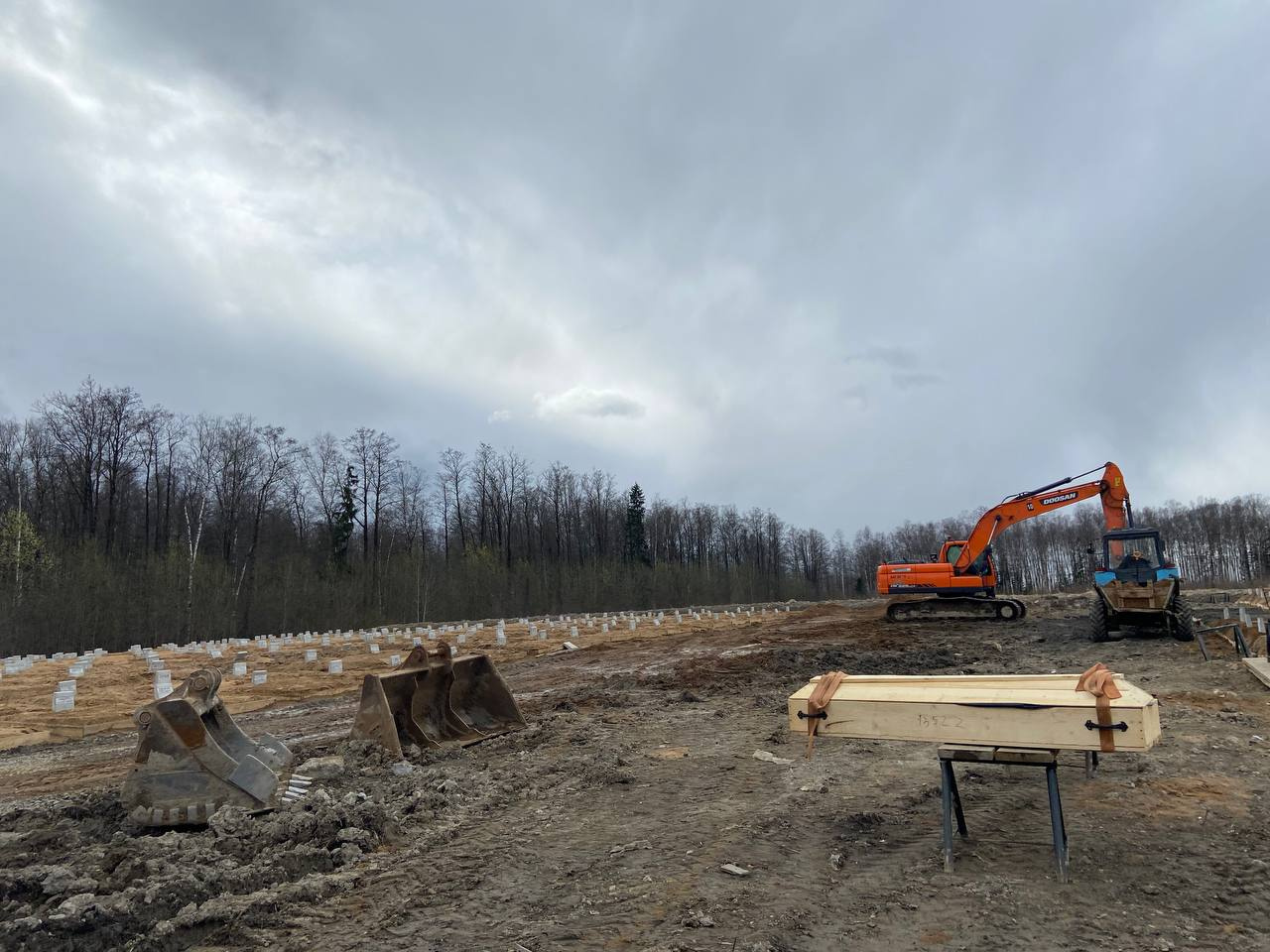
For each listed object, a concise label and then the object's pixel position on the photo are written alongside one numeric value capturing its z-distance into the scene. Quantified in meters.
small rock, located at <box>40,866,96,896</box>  4.23
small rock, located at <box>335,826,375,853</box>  4.97
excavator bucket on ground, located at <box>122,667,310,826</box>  5.30
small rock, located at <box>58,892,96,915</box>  3.91
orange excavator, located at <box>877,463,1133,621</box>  21.45
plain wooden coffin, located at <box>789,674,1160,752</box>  3.57
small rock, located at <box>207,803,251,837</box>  5.04
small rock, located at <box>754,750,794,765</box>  6.94
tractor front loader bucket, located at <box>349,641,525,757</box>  7.40
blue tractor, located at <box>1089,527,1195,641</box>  15.62
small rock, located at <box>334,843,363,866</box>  4.74
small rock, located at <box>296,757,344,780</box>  6.41
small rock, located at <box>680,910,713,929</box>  3.62
